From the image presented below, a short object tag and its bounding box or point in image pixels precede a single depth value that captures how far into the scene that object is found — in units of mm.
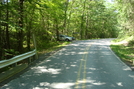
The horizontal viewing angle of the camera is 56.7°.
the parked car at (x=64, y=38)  27633
